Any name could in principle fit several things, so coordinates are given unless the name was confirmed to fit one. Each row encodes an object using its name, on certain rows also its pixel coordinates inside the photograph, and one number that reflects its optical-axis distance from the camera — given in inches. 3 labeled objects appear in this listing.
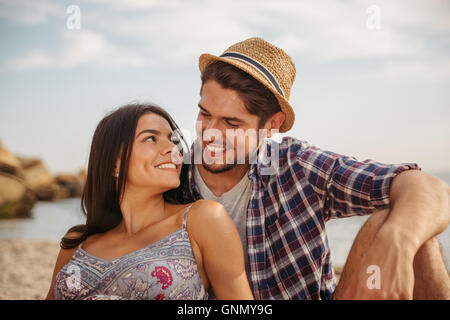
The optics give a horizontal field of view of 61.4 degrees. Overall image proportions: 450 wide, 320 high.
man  67.4
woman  81.7
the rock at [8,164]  523.5
